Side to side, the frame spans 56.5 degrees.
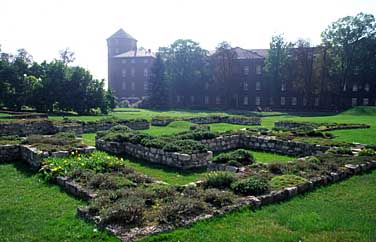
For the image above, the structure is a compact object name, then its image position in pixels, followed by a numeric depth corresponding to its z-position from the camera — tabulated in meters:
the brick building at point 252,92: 58.97
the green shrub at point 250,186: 8.30
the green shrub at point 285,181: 8.83
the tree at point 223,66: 62.72
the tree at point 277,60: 58.94
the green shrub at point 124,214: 6.60
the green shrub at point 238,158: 11.99
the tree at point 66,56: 79.72
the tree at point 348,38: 52.75
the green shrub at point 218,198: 7.62
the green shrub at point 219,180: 8.84
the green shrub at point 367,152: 13.14
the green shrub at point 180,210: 6.68
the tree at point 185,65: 64.12
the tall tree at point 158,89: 61.09
